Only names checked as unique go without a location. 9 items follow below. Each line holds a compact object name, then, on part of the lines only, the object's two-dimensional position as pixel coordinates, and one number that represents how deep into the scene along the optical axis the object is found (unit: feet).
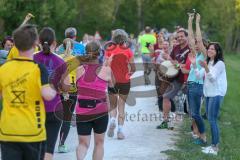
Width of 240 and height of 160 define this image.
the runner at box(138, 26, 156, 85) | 124.38
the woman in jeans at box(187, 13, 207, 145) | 60.75
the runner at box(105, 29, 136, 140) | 66.28
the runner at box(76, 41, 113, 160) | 48.06
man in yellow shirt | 33.40
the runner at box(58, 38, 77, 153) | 57.11
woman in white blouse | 57.31
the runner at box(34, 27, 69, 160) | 44.55
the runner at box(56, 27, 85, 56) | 64.42
